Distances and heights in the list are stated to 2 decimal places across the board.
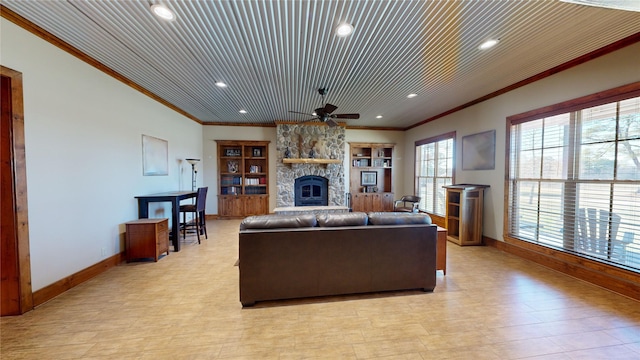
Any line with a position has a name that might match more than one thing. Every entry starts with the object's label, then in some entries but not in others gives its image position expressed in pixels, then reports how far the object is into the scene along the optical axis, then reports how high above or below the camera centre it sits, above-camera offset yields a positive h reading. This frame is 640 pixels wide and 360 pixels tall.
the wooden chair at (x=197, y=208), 4.60 -0.67
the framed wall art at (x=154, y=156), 4.20 +0.34
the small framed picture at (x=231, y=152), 7.16 +0.67
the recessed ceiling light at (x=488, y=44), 2.64 +1.49
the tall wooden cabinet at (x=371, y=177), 7.55 -0.12
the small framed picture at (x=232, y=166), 7.15 +0.24
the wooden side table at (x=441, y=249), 3.06 -1.00
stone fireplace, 7.05 +0.53
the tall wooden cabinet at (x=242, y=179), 7.05 -0.17
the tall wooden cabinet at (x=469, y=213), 4.54 -0.78
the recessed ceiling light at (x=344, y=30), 2.34 +1.48
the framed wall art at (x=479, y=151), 4.47 +0.45
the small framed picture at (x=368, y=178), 7.70 -0.16
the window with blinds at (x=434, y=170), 5.77 +0.08
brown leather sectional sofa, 2.40 -0.87
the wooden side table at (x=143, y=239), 3.59 -1.01
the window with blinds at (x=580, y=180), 2.68 -0.10
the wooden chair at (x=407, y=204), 6.04 -0.89
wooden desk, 3.93 -0.56
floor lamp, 5.51 +0.00
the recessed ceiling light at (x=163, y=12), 2.06 +1.48
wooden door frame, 2.23 -0.13
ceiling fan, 4.15 +1.12
